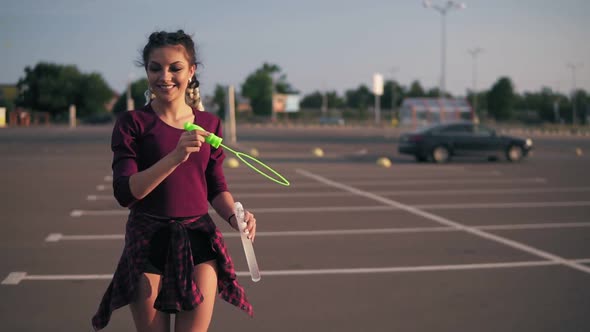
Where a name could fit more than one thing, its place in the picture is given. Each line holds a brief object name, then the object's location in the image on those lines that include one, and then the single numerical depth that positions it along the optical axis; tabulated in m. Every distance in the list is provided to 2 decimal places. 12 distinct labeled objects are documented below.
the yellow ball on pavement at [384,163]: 21.48
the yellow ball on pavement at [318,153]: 25.99
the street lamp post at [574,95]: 82.14
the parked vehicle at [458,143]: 23.22
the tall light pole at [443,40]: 52.41
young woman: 2.88
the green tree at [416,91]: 139.25
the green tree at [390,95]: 139.38
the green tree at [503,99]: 96.38
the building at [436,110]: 66.06
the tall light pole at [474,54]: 76.34
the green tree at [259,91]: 122.56
